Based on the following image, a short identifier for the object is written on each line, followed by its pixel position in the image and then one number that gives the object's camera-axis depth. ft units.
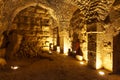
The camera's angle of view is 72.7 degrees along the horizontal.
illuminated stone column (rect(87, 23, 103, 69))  10.28
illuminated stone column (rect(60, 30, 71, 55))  16.68
